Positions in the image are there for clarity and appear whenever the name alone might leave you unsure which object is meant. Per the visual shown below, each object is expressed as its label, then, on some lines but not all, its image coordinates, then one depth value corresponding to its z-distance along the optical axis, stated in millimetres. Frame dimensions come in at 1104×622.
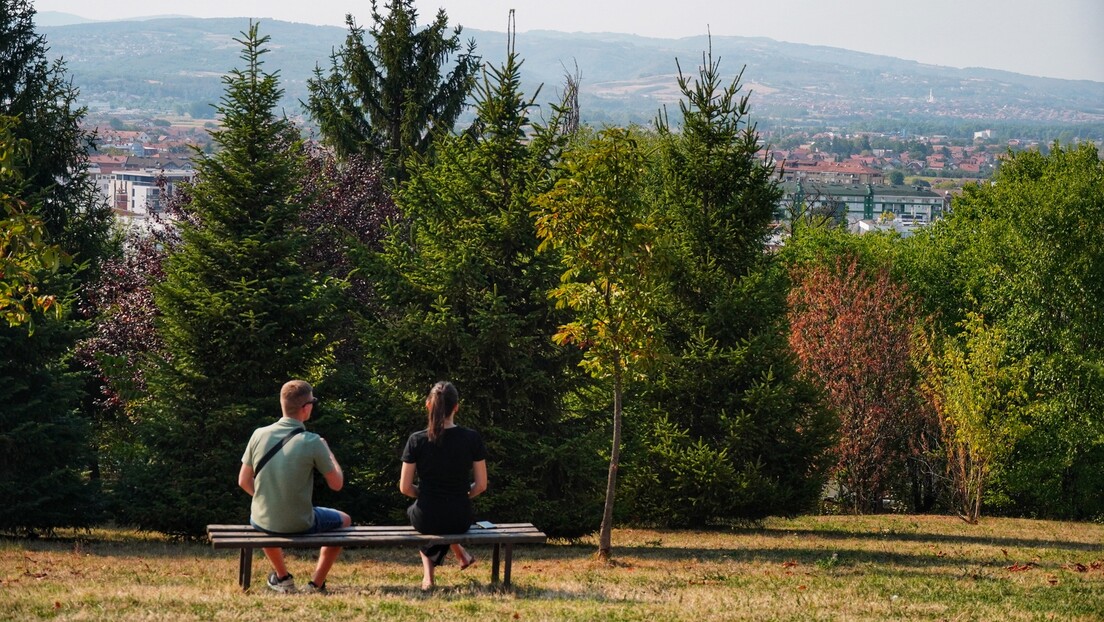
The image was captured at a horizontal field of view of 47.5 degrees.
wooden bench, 10008
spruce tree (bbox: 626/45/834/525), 21734
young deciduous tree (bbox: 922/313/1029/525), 28078
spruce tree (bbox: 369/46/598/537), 18156
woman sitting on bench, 10391
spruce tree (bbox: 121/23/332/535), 17812
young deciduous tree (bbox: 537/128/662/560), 14734
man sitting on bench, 9938
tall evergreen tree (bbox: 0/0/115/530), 18266
